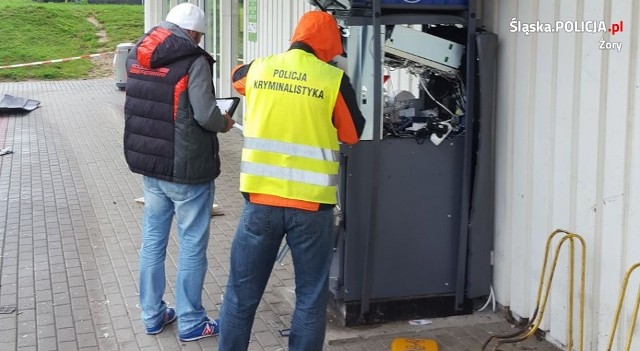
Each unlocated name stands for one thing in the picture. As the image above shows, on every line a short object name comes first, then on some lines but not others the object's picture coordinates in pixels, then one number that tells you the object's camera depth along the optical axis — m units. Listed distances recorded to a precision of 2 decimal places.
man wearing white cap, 4.59
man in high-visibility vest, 3.94
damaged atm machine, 4.89
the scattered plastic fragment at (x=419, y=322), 5.23
